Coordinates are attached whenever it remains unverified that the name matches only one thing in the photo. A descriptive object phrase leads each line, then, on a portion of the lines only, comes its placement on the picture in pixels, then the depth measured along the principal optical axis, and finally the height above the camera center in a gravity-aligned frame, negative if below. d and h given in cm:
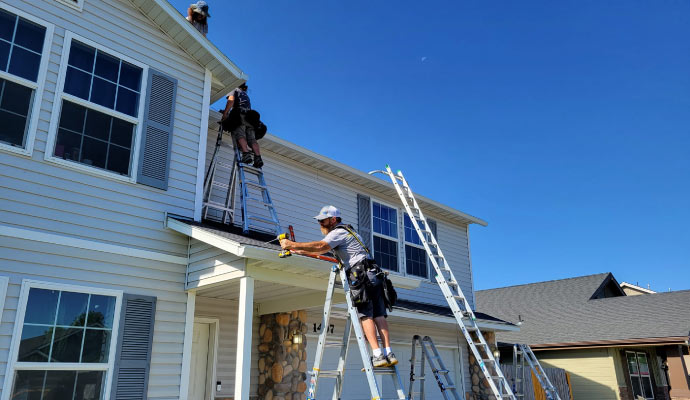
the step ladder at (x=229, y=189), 717 +233
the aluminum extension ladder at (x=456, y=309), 591 +47
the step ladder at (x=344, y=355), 402 -8
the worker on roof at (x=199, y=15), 814 +518
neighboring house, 1372 +17
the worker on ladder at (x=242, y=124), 766 +330
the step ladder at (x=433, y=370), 523 -29
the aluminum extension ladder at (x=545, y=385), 891 -69
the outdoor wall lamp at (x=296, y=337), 770 +12
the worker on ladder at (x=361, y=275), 432 +61
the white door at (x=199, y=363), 698 -24
